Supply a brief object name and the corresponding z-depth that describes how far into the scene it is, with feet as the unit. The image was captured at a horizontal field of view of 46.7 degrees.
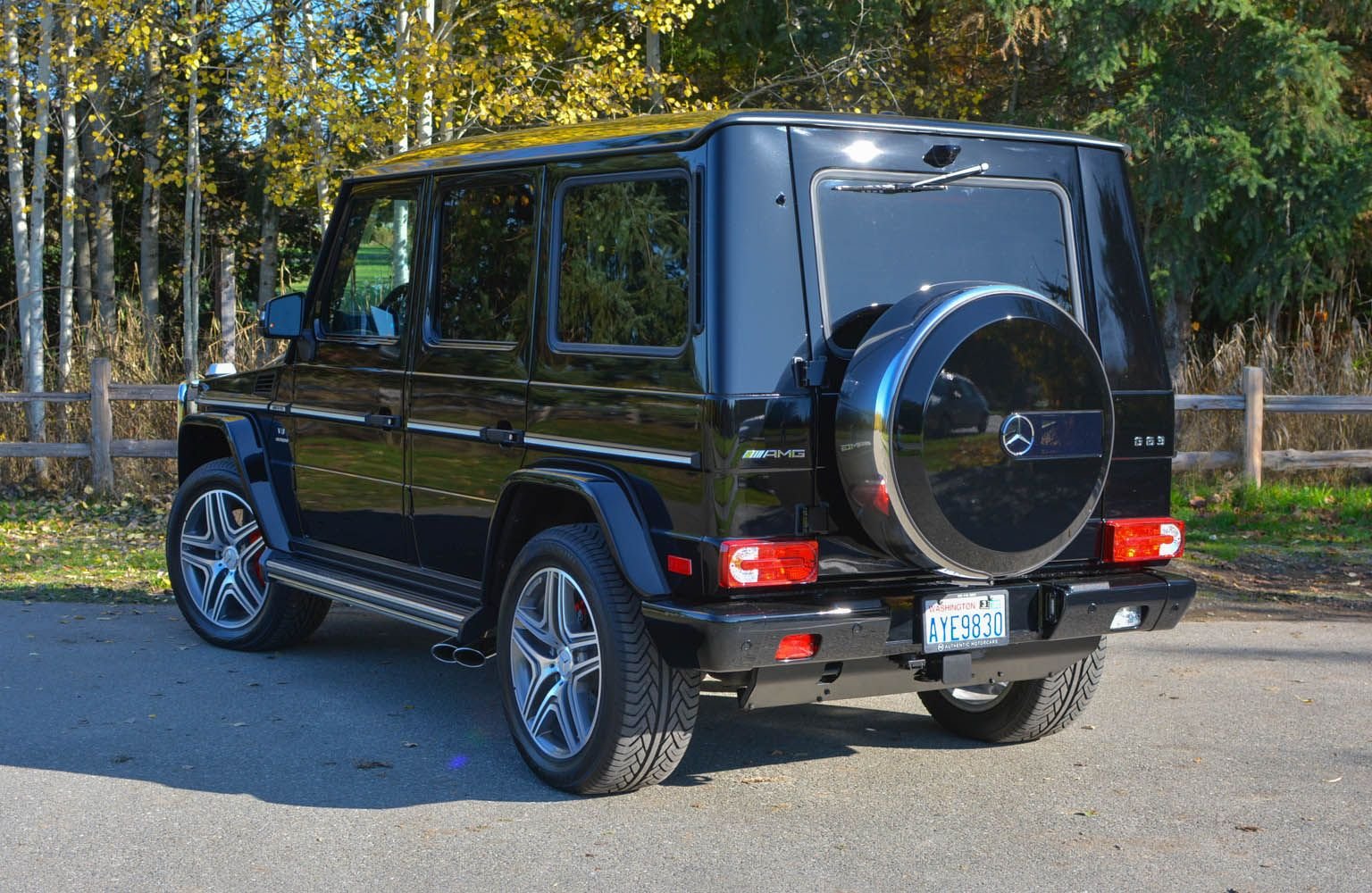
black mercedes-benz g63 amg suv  15.37
